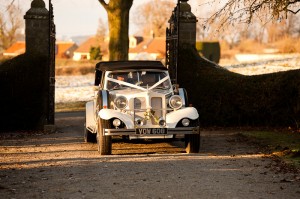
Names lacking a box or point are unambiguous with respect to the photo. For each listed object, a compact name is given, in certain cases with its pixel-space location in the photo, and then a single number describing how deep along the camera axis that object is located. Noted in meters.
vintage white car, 13.05
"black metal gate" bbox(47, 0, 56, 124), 19.02
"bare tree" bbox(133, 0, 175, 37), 95.50
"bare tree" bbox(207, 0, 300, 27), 15.76
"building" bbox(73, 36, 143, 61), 109.97
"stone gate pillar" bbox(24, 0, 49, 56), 19.48
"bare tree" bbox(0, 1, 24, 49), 85.19
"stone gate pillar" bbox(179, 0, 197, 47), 20.16
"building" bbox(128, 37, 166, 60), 86.94
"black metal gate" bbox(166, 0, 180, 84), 19.62
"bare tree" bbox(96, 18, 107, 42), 108.94
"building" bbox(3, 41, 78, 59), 125.12
